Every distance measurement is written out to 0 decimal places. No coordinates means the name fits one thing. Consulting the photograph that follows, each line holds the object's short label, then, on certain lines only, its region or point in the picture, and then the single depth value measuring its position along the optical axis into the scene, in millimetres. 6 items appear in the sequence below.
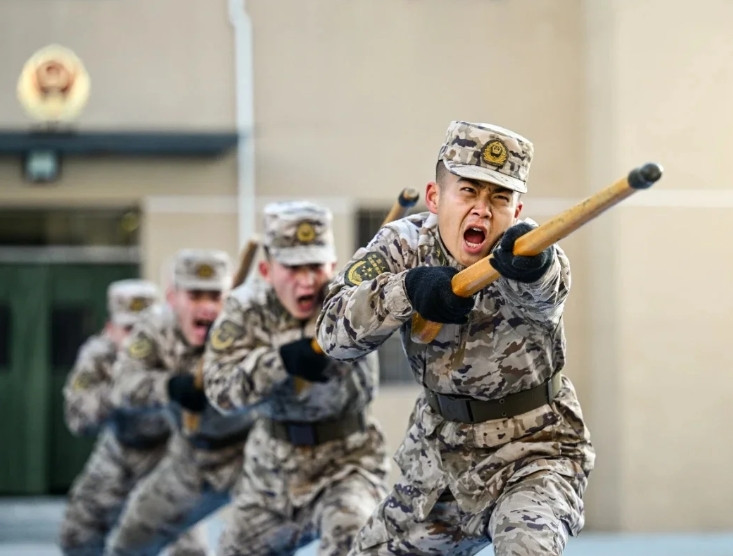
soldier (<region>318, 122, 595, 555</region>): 10141
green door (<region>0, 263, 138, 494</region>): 30578
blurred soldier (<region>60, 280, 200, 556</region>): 21562
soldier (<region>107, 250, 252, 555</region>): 17984
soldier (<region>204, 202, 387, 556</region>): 13977
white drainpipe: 29266
